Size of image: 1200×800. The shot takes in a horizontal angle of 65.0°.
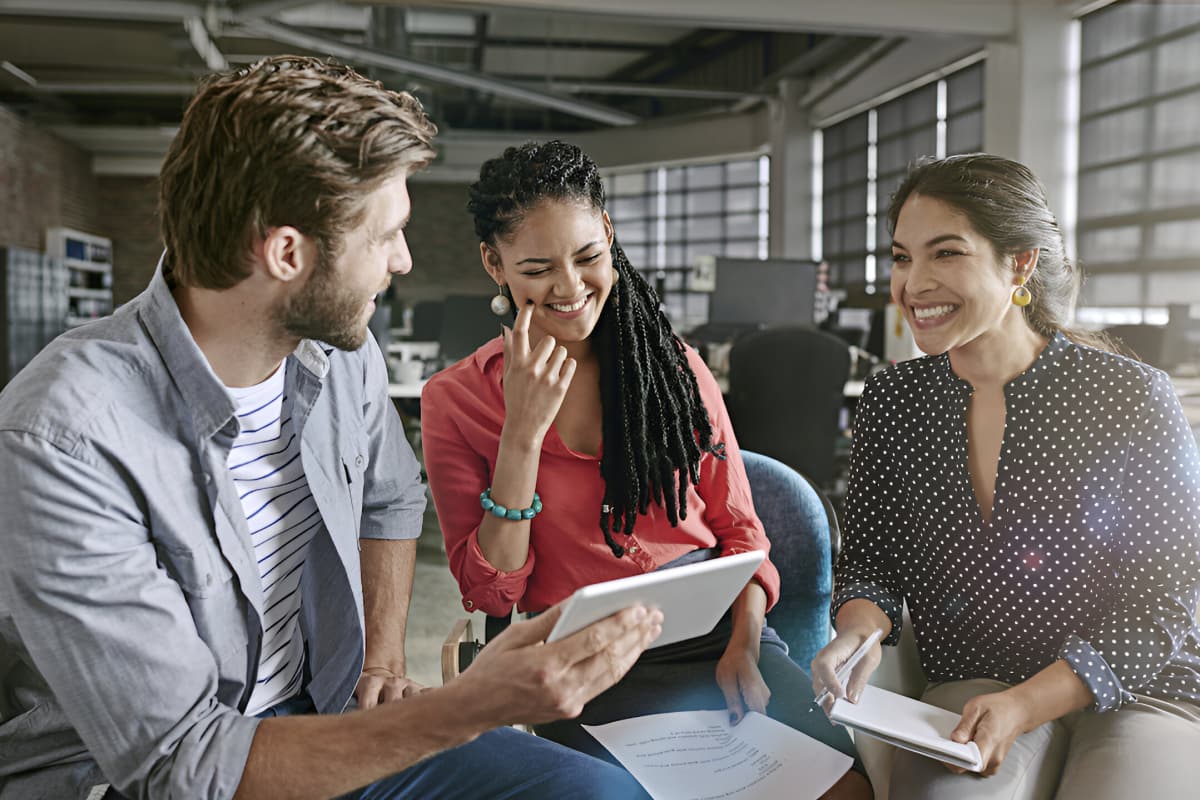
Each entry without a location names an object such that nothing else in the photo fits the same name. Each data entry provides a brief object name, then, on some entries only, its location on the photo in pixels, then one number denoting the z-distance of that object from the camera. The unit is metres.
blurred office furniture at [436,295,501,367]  4.87
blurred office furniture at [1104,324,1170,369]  4.14
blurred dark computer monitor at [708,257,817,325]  5.24
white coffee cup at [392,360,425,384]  4.57
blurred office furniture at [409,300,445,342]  7.34
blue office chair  1.73
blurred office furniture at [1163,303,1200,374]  4.56
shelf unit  12.40
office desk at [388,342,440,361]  5.60
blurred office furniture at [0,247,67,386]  9.87
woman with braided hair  1.40
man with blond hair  0.93
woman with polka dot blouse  1.22
